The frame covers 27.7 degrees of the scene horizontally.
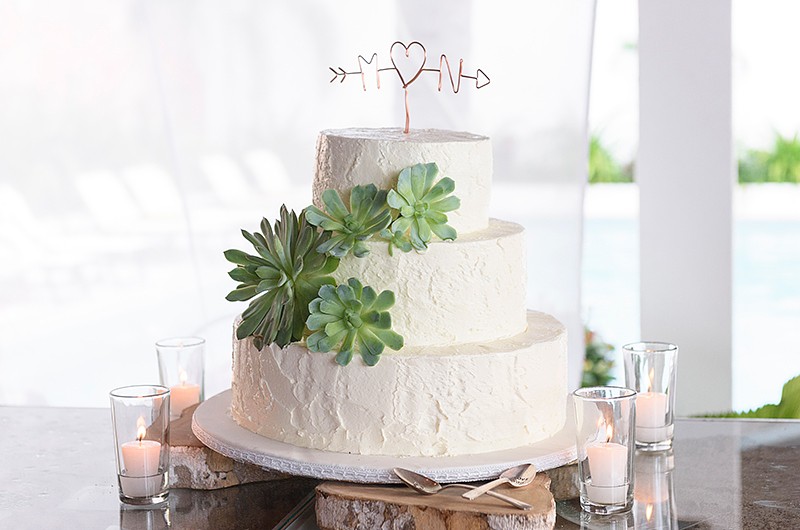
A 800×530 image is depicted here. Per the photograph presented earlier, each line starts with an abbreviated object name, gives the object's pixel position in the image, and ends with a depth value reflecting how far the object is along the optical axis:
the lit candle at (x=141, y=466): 1.31
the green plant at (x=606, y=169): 9.05
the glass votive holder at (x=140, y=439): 1.31
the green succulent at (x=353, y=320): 1.29
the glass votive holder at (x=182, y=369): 1.54
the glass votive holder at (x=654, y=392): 1.46
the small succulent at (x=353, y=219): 1.30
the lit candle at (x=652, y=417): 1.45
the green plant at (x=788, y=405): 1.72
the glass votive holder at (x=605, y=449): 1.27
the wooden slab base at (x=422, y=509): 1.20
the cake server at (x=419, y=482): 1.25
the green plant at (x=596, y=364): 2.75
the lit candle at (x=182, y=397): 1.53
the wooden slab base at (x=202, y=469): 1.37
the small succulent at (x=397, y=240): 1.31
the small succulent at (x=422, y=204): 1.30
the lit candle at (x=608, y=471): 1.27
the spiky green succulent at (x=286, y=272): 1.31
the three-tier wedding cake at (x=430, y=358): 1.31
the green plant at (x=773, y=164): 8.79
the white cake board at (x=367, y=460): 1.27
